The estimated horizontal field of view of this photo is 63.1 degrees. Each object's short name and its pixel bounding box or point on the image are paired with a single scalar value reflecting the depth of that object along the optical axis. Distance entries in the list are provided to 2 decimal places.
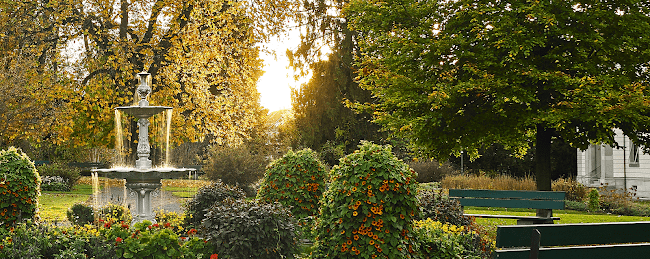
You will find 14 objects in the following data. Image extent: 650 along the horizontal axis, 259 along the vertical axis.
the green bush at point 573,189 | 19.23
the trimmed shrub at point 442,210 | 7.87
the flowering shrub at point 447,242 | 6.05
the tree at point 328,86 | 24.25
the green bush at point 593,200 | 16.53
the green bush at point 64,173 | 21.23
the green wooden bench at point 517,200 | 9.31
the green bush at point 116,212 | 8.99
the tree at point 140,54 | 14.95
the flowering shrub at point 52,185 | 20.39
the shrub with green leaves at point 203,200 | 9.25
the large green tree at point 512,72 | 11.87
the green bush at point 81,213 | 9.45
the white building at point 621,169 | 23.23
